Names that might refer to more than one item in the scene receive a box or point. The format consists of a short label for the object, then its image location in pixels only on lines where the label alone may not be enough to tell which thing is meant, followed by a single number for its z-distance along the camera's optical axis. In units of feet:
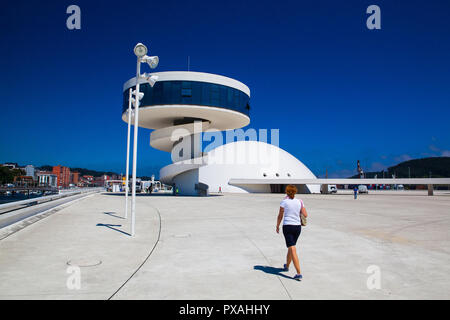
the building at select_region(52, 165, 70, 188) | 556.51
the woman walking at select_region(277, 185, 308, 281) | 19.57
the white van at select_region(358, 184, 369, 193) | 200.99
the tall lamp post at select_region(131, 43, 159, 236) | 35.94
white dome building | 200.75
